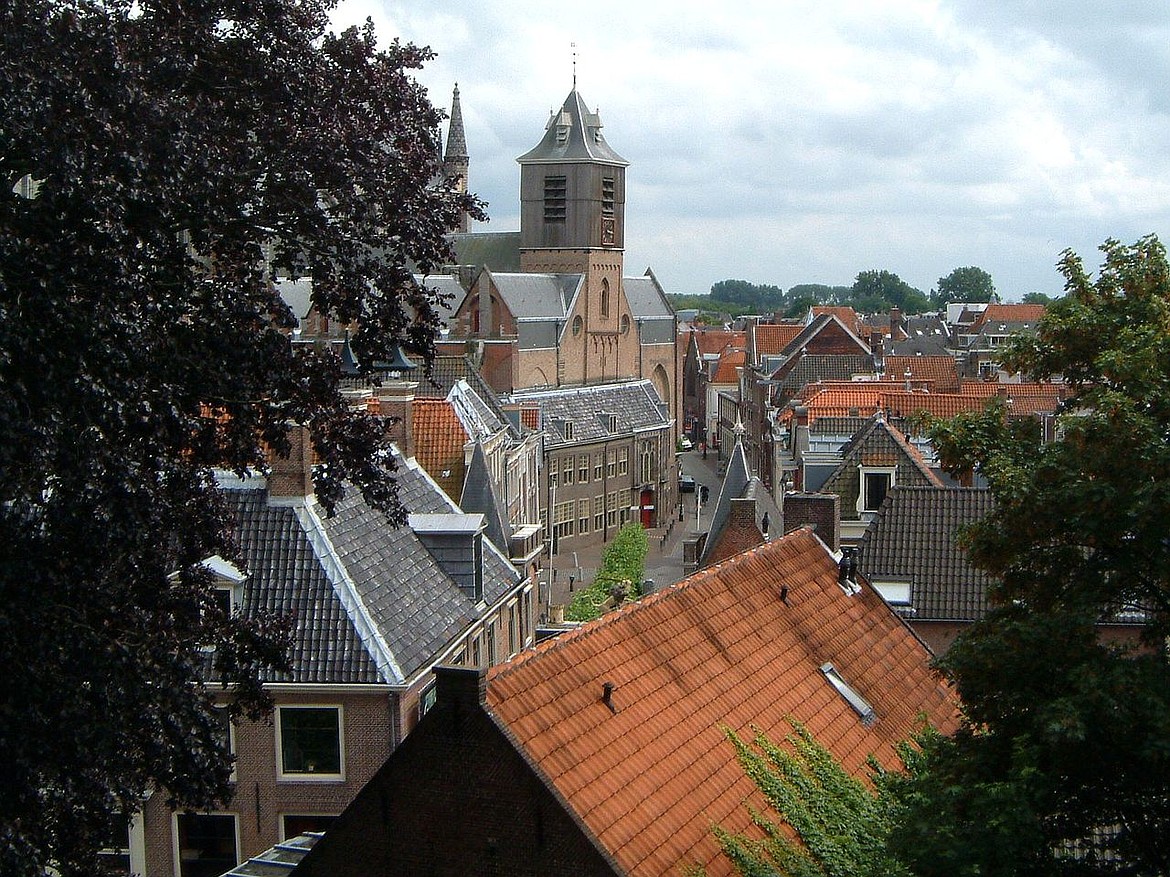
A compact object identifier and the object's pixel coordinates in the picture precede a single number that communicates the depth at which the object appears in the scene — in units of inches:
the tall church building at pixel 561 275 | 3508.9
